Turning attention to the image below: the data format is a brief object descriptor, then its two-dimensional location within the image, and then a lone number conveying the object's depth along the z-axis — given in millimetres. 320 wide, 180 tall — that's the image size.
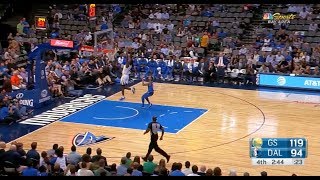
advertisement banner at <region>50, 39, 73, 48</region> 22159
